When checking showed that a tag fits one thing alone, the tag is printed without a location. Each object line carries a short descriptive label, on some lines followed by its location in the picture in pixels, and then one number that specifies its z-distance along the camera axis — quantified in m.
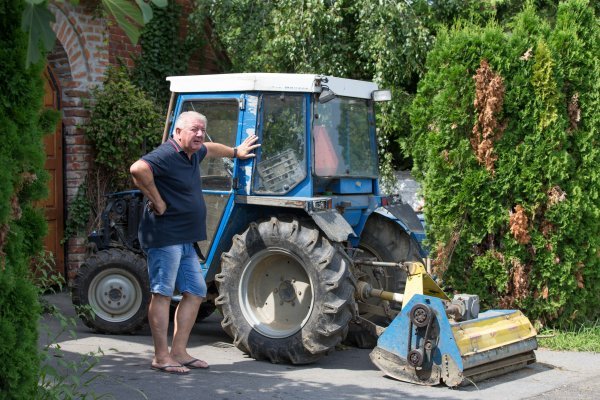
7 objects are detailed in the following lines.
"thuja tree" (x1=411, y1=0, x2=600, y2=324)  7.94
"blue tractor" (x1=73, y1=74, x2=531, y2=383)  6.80
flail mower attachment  6.28
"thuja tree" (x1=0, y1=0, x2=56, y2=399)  4.02
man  6.54
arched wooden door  10.14
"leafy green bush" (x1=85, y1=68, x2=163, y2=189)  10.15
